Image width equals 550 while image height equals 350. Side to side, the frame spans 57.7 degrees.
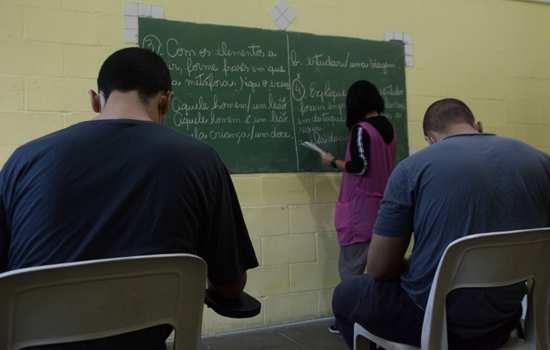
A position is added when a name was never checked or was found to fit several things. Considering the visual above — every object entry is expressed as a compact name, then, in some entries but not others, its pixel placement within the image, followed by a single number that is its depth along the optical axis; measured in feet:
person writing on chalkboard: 8.43
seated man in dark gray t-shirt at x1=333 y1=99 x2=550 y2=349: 4.55
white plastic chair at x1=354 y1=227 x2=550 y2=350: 4.12
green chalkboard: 8.61
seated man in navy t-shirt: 3.29
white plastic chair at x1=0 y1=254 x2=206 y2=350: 2.80
